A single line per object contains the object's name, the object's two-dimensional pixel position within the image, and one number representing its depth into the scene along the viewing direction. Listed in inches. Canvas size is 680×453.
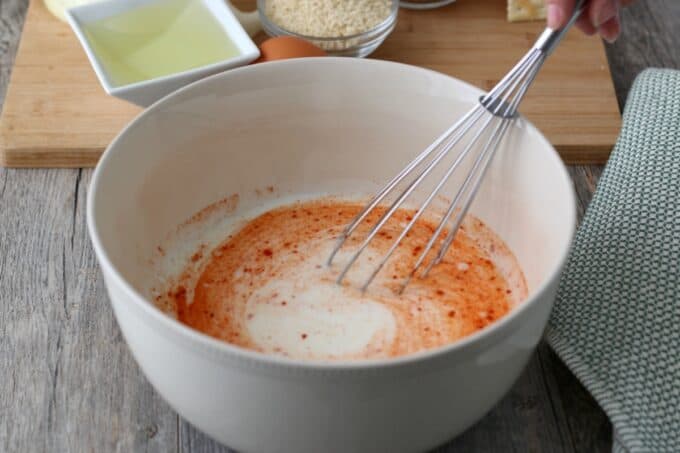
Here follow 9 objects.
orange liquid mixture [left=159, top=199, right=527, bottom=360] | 30.0
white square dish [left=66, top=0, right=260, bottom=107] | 40.2
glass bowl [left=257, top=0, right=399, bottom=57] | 44.8
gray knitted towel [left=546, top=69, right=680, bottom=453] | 28.9
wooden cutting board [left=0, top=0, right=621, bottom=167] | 41.8
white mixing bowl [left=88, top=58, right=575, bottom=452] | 23.6
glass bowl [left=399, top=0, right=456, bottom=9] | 50.6
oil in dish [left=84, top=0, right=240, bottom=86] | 42.8
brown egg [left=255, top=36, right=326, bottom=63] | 41.7
